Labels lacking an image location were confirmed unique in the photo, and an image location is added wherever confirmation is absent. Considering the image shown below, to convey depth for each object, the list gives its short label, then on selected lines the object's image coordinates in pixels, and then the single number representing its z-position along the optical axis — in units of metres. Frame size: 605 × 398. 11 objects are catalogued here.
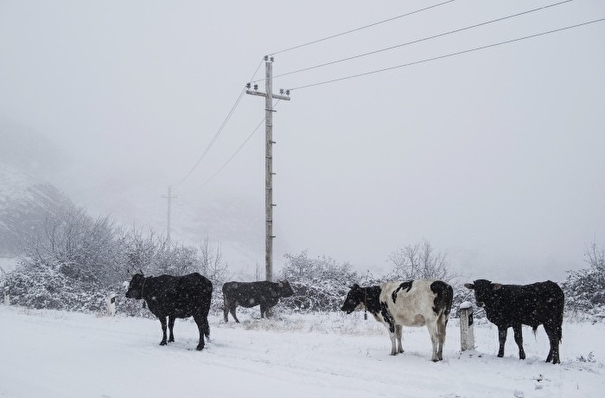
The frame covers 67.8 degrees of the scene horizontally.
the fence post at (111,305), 19.06
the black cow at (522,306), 8.55
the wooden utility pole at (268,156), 18.81
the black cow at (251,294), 18.06
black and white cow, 8.89
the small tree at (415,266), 23.56
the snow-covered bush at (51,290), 22.78
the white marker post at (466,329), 9.63
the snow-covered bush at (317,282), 23.05
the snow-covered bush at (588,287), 18.50
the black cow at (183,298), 10.62
